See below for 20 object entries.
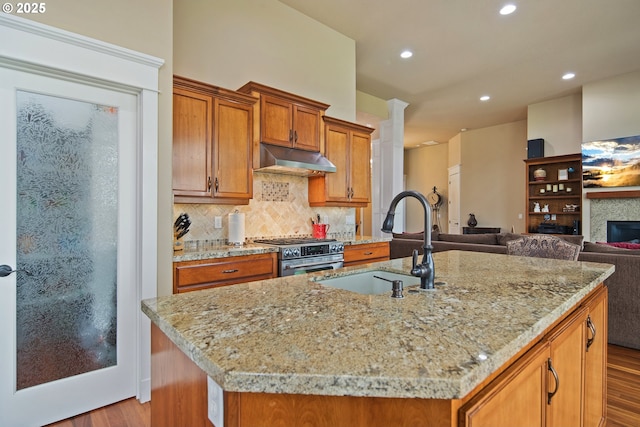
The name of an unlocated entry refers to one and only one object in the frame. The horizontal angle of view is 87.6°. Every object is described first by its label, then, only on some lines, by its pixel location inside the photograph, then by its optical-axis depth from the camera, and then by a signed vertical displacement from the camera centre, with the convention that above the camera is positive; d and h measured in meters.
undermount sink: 1.66 -0.35
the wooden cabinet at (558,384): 0.79 -0.52
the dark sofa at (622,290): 2.92 -0.69
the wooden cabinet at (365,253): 3.57 -0.46
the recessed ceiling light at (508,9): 3.49 +2.17
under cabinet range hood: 3.12 +0.51
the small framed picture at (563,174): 6.39 +0.74
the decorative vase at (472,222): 8.34 -0.23
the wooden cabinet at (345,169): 3.86 +0.55
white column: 5.94 +0.88
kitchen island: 0.63 -0.30
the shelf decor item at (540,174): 6.63 +0.77
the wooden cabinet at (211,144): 2.67 +0.59
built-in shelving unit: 6.34 +0.37
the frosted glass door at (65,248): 1.87 -0.21
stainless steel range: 2.86 -0.38
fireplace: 5.30 -0.30
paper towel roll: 3.00 -0.14
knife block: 2.69 -0.25
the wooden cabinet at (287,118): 3.20 +0.97
